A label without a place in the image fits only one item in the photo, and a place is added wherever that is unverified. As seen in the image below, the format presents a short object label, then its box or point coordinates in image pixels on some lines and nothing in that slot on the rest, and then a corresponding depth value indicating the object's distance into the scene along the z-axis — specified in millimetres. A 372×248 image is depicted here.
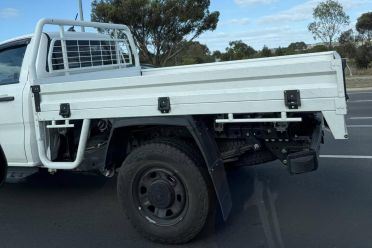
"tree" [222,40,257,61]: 41875
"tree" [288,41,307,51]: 45562
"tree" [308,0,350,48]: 39250
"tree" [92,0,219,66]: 27938
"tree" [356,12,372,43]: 42844
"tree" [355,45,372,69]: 33688
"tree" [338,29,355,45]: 39250
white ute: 3791
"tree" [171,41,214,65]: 38788
